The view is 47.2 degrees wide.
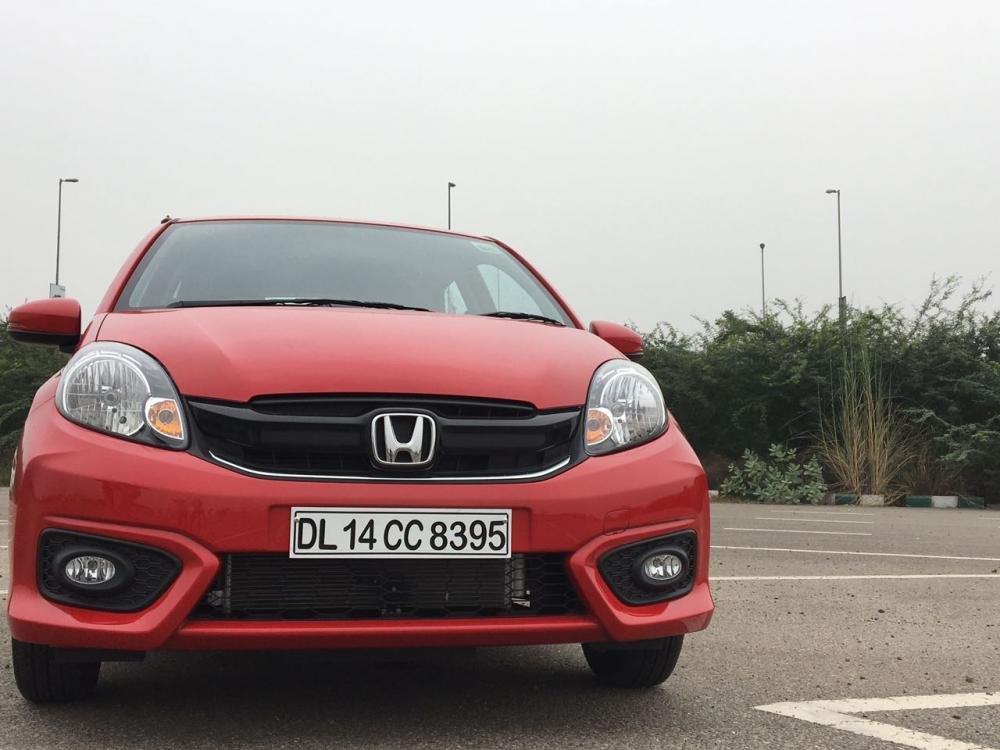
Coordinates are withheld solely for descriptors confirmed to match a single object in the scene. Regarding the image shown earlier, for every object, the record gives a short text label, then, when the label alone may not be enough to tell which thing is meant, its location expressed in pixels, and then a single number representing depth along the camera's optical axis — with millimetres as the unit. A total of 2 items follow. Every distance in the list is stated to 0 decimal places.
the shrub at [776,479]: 17162
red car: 2562
